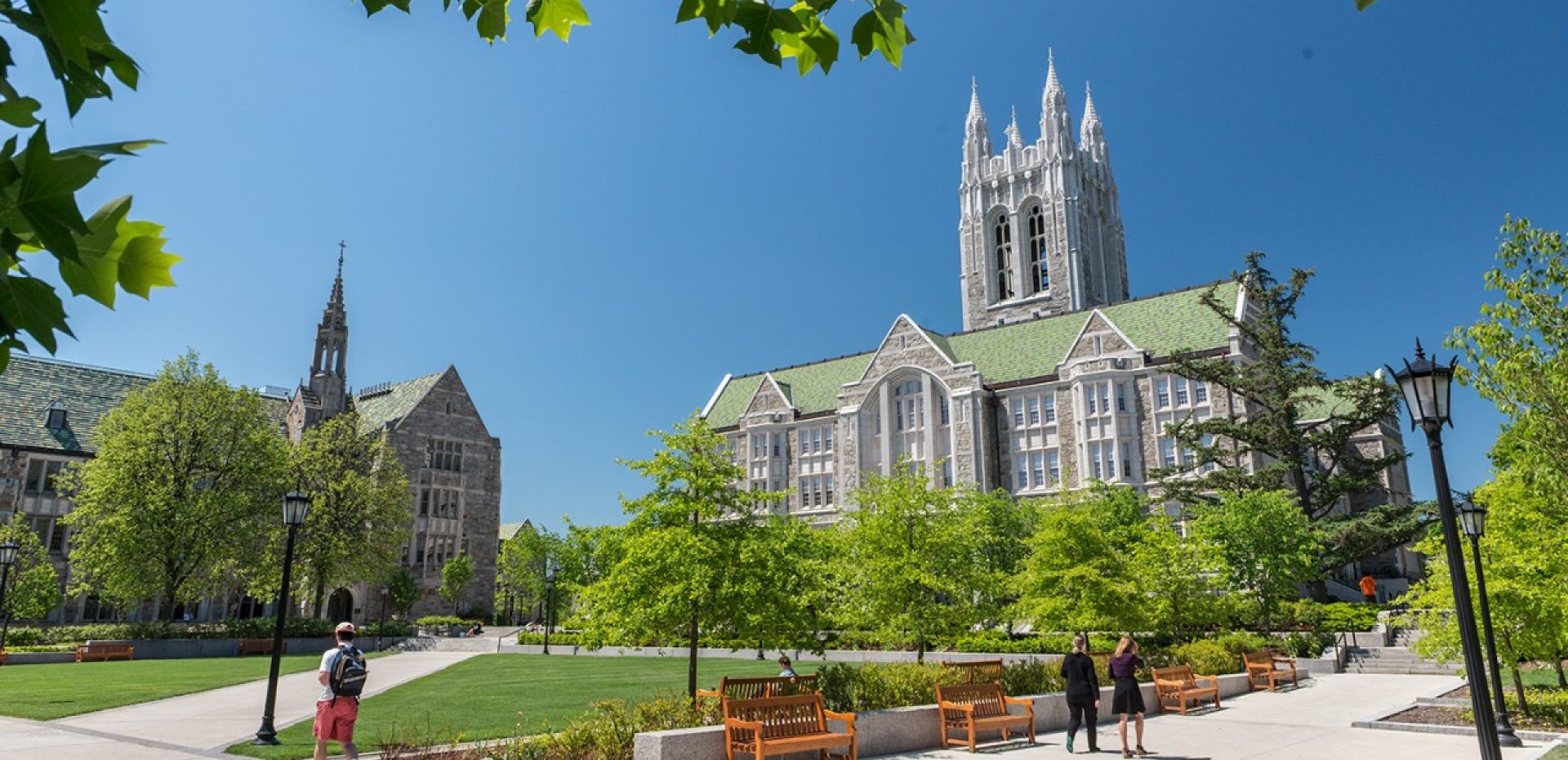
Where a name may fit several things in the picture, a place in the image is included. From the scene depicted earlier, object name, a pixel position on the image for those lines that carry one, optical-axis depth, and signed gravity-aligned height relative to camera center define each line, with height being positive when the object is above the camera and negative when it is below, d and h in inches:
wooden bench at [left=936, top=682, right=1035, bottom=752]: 546.9 -68.8
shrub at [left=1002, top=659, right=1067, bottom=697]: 651.5 -60.2
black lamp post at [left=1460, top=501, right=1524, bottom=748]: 489.7 -11.9
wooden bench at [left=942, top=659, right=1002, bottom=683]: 607.5 -51.5
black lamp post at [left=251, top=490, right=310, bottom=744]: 546.3 +1.5
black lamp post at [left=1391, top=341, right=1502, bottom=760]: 349.4 +39.8
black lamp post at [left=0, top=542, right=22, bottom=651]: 1131.3 +52.6
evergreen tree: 1521.9 +260.7
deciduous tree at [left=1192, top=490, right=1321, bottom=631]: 1261.1 +51.8
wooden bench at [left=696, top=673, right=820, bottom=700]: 494.8 -49.2
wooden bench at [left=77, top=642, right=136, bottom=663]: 1305.4 -72.9
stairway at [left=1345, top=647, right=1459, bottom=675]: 1090.4 -87.8
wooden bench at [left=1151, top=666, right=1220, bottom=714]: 724.0 -74.8
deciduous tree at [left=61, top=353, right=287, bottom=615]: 1467.8 +171.4
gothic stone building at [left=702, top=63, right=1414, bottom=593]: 2113.7 +452.6
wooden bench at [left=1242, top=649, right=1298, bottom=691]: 901.2 -76.3
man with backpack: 416.8 -43.4
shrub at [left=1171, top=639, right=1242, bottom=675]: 858.1 -61.3
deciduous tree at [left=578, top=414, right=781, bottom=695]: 541.6 +14.8
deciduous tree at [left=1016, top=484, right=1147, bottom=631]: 934.4 +9.8
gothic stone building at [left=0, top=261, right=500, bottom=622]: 1891.0 +337.0
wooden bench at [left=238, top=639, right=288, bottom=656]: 1524.5 -79.3
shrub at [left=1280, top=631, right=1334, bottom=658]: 1138.6 -68.0
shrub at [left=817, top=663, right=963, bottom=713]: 551.5 -54.2
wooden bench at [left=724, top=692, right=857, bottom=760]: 438.3 -63.8
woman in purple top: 515.2 -50.7
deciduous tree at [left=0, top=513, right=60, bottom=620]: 1477.6 +30.6
